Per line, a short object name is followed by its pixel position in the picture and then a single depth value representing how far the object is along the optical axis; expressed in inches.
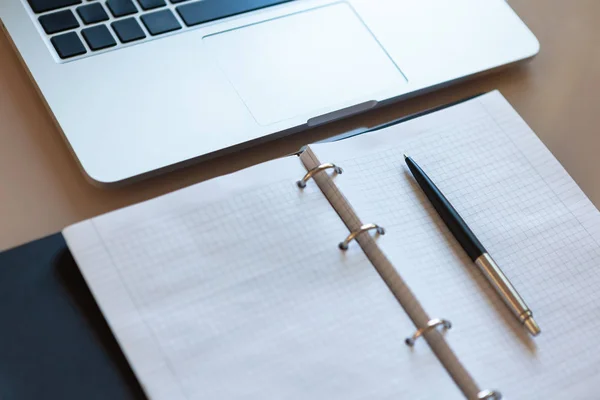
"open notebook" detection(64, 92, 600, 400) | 23.8
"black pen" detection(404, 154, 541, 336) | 25.4
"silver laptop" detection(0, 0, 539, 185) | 26.8
